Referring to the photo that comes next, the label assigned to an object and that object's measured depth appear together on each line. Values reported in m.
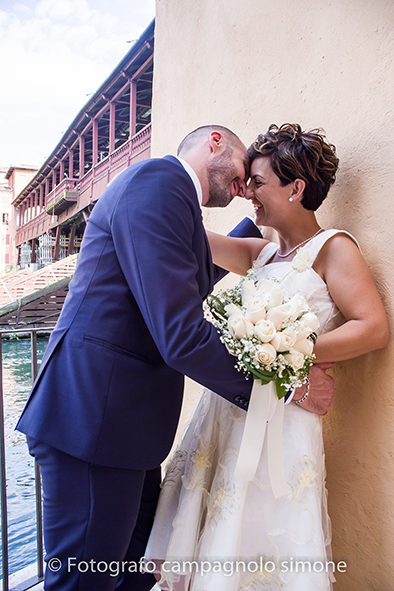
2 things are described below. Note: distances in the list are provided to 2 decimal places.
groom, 1.09
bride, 1.23
